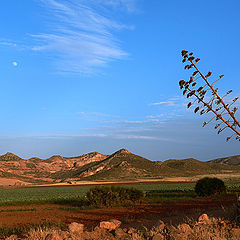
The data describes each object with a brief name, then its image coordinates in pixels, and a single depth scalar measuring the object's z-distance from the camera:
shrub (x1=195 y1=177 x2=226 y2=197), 28.86
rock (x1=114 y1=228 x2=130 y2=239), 10.02
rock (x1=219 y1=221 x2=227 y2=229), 10.26
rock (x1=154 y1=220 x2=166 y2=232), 9.94
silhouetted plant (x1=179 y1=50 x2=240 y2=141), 5.91
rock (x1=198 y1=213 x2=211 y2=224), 10.60
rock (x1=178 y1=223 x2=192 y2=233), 9.53
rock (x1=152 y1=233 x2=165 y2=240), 9.19
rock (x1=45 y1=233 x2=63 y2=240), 9.74
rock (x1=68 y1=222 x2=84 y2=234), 10.94
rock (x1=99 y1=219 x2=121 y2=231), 11.46
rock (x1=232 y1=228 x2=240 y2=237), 9.59
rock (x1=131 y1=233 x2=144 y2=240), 9.29
